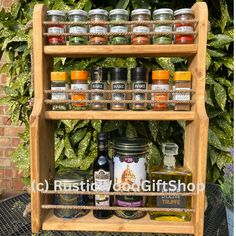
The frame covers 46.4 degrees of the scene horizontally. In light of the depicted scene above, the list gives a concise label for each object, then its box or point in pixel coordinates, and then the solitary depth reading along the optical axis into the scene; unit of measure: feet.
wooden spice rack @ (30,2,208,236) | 2.49
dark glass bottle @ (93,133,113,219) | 2.67
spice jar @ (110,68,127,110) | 2.63
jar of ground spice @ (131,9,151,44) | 2.55
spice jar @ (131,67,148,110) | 2.62
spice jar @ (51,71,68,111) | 2.62
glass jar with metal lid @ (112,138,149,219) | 2.67
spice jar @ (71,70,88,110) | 2.63
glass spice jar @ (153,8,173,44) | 2.56
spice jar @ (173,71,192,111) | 2.61
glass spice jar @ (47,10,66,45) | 2.60
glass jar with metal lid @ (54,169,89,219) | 2.68
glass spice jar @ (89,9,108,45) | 2.58
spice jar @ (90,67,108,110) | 2.65
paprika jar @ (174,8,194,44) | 2.55
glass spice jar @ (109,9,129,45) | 2.62
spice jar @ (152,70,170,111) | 2.60
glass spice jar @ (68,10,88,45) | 2.58
